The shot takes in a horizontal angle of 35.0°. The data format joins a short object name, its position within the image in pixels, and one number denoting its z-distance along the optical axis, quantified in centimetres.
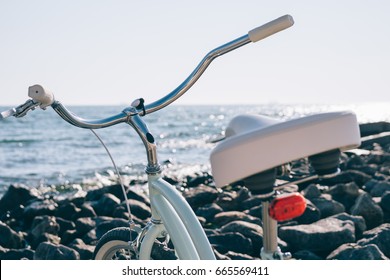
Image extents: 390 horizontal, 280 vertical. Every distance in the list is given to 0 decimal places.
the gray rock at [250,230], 586
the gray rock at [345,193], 799
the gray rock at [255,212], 735
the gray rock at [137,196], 948
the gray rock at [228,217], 708
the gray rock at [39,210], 915
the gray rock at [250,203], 827
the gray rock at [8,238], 712
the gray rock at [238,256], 544
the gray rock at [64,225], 785
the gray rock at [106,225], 688
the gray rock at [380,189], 832
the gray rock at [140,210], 832
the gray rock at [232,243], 572
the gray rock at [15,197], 1051
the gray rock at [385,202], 711
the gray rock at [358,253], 500
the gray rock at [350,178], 932
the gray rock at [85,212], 870
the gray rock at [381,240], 546
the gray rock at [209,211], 779
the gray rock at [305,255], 543
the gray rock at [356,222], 630
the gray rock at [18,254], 631
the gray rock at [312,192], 795
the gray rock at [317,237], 579
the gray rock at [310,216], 682
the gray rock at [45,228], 758
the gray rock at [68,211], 888
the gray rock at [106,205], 889
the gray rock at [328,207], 715
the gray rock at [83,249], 606
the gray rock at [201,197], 902
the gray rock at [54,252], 578
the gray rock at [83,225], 748
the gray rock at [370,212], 677
